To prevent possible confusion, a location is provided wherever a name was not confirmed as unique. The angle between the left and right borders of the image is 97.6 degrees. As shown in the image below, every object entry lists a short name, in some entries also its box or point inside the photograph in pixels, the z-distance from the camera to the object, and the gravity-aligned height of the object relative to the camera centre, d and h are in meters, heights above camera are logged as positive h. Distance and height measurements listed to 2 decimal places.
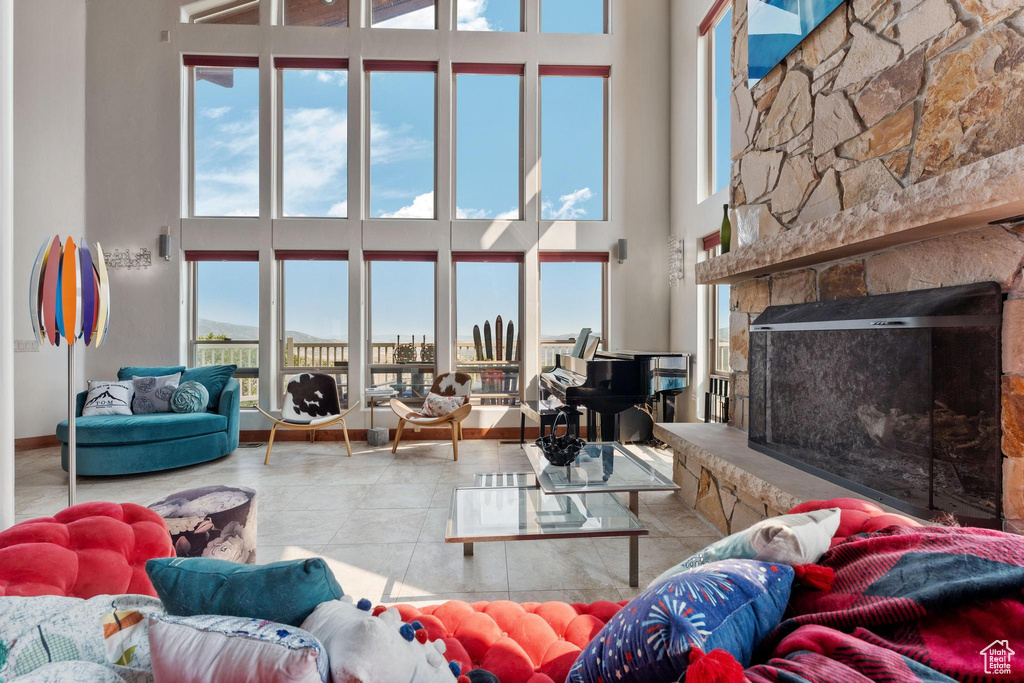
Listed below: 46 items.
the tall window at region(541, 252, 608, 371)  5.62 +0.54
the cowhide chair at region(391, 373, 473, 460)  4.59 -0.70
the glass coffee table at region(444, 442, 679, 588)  2.03 -0.86
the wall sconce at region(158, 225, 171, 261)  5.18 +1.12
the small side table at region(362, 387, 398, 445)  5.04 -0.73
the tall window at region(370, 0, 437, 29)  5.48 +4.01
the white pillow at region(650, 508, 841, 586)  0.85 -0.39
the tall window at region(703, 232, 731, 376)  4.59 +0.19
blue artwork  2.36 +1.78
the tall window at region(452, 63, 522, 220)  5.55 +2.44
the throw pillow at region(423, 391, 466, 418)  4.86 -0.69
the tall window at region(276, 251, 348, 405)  5.50 +0.31
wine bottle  3.24 +0.79
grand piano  4.02 -0.38
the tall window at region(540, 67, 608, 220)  5.58 +2.45
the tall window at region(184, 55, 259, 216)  5.42 +2.44
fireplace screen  1.48 -0.23
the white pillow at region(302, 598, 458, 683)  0.65 -0.47
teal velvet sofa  3.78 -0.88
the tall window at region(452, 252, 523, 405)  5.59 +0.19
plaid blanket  0.60 -0.42
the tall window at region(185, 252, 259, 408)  5.45 +0.30
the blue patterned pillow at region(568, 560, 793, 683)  0.67 -0.44
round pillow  4.37 -0.56
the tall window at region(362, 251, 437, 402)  5.57 +0.20
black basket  2.47 -0.60
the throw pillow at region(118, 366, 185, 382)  4.78 -0.32
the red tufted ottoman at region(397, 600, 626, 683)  1.01 -0.74
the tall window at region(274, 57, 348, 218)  5.48 +2.48
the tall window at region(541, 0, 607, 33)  5.48 +3.99
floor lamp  1.94 +0.20
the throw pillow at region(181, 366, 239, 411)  4.59 -0.38
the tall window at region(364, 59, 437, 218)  5.53 +2.43
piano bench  4.12 -0.74
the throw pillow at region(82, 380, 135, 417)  4.26 -0.55
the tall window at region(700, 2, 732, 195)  4.45 +2.60
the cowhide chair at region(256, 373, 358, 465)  4.79 -0.64
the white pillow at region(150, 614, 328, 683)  0.60 -0.43
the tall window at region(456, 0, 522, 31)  5.50 +4.02
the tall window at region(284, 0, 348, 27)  5.41 +3.99
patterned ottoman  1.47 -0.62
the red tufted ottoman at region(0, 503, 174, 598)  0.96 -0.49
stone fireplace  1.44 +0.66
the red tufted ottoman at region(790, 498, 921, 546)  1.03 -0.43
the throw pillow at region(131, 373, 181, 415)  4.42 -0.52
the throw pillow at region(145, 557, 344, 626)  0.75 -0.42
